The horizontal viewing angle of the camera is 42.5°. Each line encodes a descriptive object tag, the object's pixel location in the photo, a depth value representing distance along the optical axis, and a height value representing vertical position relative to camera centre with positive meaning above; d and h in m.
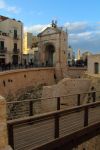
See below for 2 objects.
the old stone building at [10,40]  19.48 +4.59
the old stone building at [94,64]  15.28 +0.63
